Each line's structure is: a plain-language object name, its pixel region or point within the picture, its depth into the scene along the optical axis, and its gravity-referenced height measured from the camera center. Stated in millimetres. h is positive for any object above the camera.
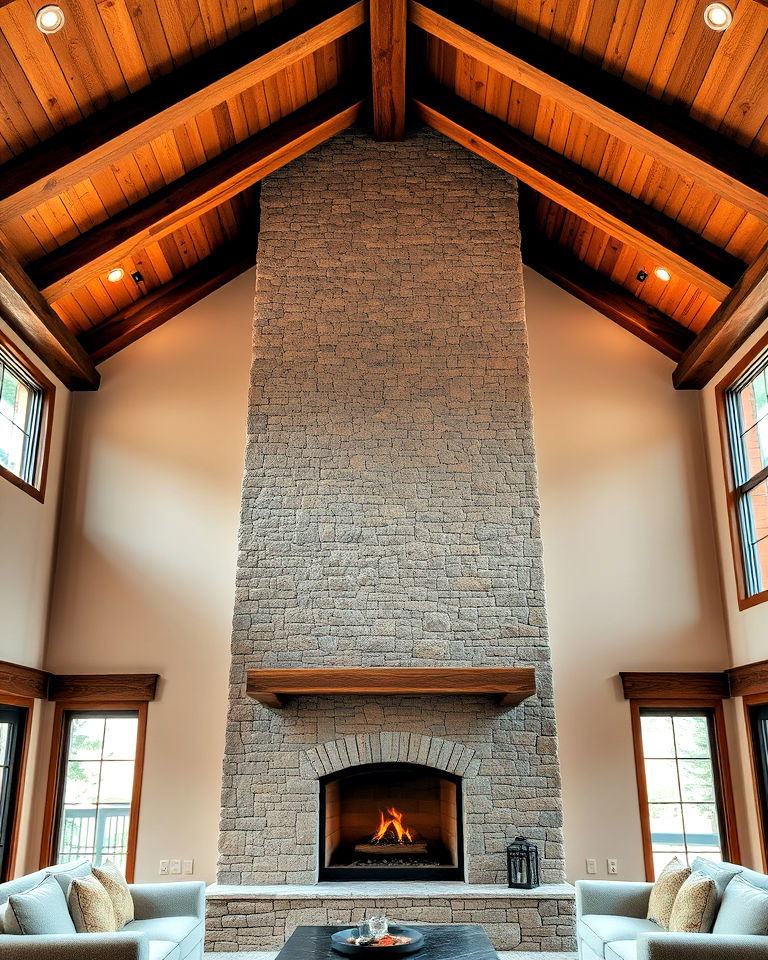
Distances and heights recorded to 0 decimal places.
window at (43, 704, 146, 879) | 6758 -61
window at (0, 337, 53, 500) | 6590 +2762
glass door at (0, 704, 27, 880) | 6480 +90
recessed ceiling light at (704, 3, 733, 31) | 4855 +4116
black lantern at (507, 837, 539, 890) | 6020 -591
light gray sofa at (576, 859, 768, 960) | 3867 -745
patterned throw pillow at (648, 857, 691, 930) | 4703 -614
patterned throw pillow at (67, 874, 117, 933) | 4312 -626
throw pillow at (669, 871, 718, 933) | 4262 -629
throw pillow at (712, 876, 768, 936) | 3949 -604
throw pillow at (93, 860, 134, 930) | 4746 -600
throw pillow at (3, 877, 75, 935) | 3957 -598
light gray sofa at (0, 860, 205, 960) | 3871 -736
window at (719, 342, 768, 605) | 6656 +2357
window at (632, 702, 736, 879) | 6695 -70
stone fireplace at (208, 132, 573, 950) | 6242 +1683
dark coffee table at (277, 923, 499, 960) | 4199 -816
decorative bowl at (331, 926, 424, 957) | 4152 -792
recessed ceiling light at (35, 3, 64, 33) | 4863 +4123
